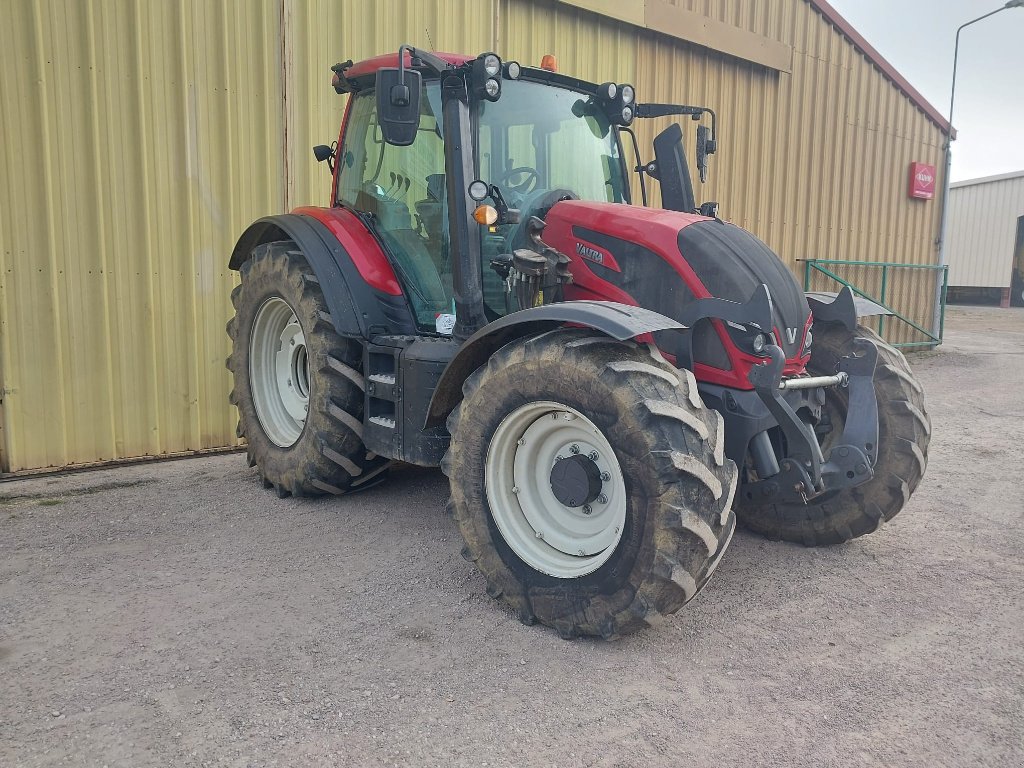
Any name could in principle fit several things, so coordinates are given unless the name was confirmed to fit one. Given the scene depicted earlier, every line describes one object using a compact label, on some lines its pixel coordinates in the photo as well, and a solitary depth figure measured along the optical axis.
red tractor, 3.05
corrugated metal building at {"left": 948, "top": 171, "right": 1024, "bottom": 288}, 27.36
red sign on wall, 12.92
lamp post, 13.66
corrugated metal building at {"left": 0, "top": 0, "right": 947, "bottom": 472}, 5.46
